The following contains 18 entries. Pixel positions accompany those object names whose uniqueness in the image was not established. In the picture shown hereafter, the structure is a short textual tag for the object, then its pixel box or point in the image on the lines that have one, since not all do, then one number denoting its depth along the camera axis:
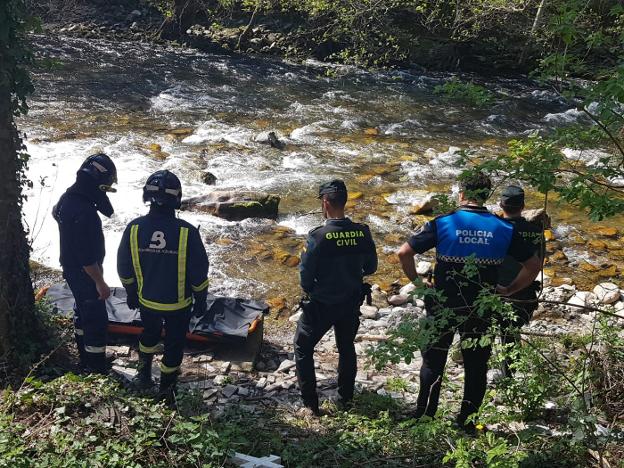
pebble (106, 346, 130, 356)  5.78
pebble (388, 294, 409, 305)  7.67
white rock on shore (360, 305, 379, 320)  7.28
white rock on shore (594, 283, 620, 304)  7.44
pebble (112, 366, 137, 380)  5.37
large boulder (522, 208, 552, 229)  9.27
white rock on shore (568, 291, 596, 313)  7.54
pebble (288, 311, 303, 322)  7.25
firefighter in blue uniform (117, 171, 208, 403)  4.57
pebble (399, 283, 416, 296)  7.84
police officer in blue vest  4.20
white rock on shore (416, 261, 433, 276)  8.35
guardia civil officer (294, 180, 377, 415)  4.60
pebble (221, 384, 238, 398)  5.28
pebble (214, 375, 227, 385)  5.42
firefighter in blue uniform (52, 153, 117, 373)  4.92
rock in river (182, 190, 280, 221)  9.97
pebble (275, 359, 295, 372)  5.84
